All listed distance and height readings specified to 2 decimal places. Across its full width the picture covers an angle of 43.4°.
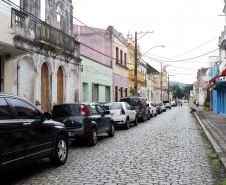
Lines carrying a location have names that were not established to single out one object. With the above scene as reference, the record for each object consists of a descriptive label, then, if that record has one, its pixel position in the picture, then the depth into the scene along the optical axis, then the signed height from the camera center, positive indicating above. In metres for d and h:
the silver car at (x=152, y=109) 26.36 -1.13
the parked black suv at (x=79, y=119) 9.36 -0.71
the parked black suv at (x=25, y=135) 4.84 -0.74
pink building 28.64 +5.36
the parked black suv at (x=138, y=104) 19.56 -0.45
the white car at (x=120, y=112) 15.23 -0.81
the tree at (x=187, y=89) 168.12 +5.09
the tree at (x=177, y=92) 143.27 +2.89
